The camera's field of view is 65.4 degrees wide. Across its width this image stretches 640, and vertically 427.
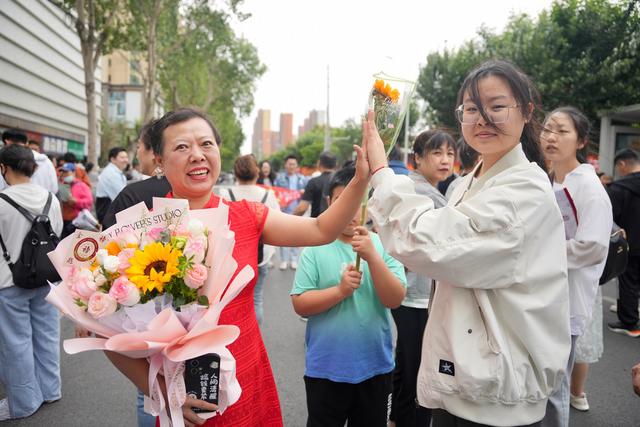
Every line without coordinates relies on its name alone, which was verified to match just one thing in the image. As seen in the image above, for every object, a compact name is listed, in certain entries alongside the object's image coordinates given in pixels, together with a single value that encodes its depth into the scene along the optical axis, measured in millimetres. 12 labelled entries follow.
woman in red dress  1971
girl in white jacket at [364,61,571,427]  1643
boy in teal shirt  2482
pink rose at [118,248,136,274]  1603
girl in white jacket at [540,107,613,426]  3012
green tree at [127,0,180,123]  17081
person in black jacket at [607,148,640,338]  6125
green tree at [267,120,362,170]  65750
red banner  9727
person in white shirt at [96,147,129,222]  6289
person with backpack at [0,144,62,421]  3678
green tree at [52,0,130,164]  13664
